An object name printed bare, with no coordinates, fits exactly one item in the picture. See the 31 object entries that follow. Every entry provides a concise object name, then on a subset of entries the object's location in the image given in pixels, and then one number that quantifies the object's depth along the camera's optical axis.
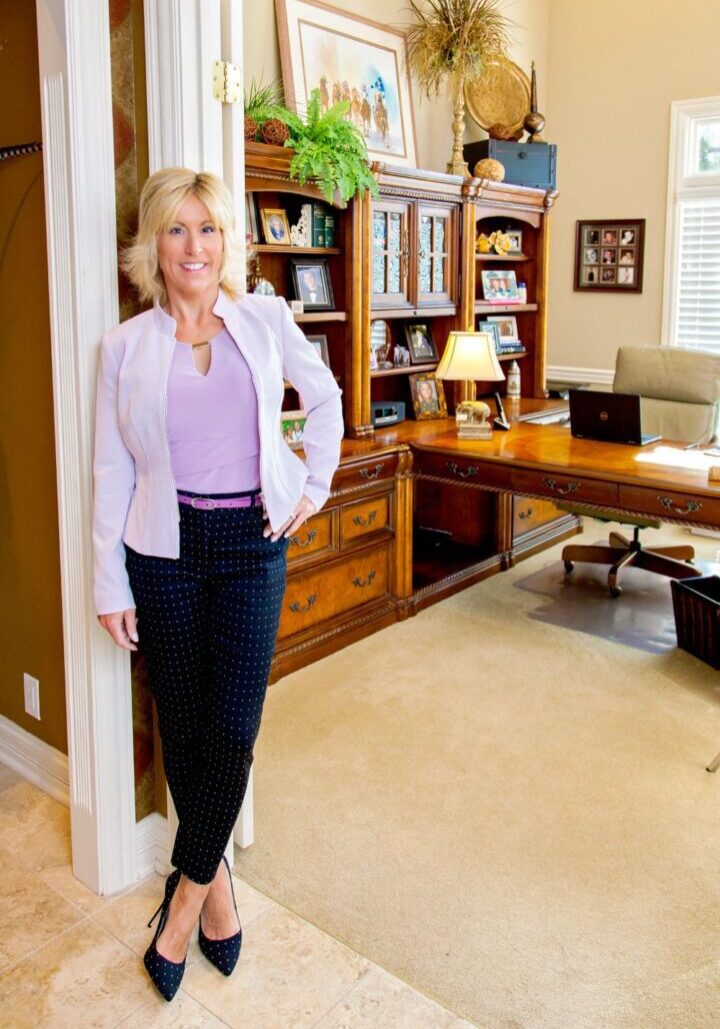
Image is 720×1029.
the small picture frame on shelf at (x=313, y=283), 4.05
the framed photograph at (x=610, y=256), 5.91
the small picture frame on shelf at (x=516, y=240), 5.48
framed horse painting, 4.23
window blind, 5.65
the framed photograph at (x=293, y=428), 3.71
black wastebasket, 3.71
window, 5.57
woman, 1.93
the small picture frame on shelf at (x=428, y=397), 4.80
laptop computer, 4.14
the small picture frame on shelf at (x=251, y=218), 3.80
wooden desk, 3.54
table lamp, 4.30
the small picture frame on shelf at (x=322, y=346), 4.19
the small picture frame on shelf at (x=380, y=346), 4.57
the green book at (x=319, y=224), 4.06
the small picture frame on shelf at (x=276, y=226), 3.88
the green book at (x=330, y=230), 4.11
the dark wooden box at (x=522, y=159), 5.08
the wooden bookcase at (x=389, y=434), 3.84
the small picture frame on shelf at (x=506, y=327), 5.54
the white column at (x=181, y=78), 2.10
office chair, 4.57
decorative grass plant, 4.70
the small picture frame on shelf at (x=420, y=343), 4.79
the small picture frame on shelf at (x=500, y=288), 5.29
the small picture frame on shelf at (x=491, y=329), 5.43
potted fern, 3.69
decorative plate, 5.26
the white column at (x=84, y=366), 2.06
